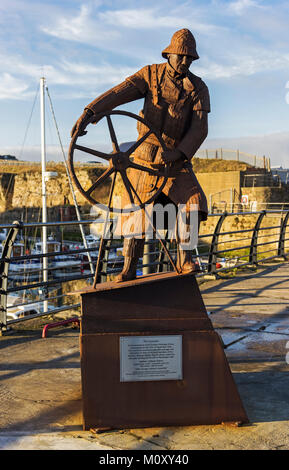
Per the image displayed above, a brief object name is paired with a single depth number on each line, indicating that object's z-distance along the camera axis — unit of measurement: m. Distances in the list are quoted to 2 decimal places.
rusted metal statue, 3.68
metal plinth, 3.33
